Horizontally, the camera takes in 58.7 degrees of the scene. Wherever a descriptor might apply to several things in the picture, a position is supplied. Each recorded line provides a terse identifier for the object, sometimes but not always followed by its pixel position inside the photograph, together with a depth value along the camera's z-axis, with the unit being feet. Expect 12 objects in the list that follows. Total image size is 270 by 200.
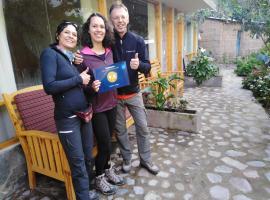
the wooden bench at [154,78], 16.58
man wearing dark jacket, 8.05
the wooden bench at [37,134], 8.04
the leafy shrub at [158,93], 14.10
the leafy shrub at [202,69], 26.21
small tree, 35.33
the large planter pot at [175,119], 13.50
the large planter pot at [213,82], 26.66
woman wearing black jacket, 6.27
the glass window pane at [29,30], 9.46
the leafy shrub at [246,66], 32.85
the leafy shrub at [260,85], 19.44
